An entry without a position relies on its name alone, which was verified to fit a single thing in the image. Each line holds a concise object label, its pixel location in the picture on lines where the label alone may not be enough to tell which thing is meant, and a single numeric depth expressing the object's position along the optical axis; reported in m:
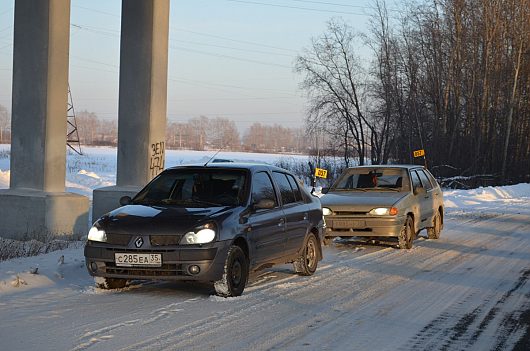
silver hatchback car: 13.38
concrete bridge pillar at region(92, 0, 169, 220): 16.22
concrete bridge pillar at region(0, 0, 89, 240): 14.24
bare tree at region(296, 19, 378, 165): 46.68
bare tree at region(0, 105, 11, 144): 115.09
